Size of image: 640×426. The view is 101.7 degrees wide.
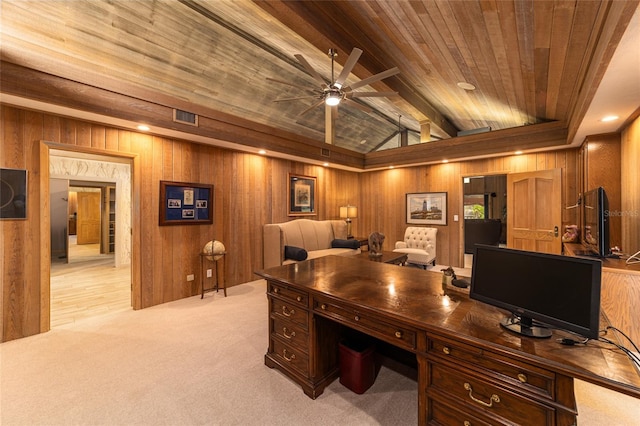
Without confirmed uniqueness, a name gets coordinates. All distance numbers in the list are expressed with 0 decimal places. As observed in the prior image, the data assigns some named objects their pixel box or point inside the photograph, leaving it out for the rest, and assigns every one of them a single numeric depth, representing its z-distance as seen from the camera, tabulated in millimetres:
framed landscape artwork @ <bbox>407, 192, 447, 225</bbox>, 6199
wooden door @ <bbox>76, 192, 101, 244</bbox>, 9164
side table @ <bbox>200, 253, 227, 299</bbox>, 4227
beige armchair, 5684
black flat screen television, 2764
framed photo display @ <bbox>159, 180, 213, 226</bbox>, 3975
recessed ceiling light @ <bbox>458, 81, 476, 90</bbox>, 3686
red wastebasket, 2023
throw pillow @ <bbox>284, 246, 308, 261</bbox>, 4633
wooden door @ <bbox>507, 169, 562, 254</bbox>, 4672
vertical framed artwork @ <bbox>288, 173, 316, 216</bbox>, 5871
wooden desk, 1065
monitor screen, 1096
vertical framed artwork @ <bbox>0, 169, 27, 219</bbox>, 2812
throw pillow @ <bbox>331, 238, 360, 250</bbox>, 5836
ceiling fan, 2742
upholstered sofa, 4871
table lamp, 6852
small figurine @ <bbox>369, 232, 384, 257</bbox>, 4326
